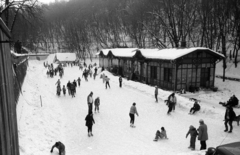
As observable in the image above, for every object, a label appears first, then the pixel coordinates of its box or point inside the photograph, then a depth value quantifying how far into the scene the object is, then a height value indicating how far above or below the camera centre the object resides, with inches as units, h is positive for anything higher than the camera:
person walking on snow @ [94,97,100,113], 545.3 -122.0
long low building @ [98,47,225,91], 816.3 -48.7
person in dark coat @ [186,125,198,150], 336.2 -131.4
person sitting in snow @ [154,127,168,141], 379.9 -146.4
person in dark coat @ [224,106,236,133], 403.9 -118.7
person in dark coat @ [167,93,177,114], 528.1 -118.4
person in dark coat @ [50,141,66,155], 288.9 -127.0
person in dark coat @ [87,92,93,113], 513.2 -112.4
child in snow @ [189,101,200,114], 521.3 -132.5
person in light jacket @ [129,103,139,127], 445.1 -122.5
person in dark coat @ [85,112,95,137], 392.2 -122.1
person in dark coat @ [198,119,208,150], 324.8 -122.2
